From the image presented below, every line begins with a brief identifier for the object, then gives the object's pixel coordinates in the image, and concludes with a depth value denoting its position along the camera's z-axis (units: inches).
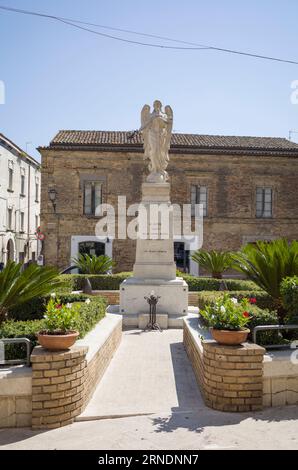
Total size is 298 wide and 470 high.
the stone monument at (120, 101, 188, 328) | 415.8
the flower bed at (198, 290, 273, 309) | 315.3
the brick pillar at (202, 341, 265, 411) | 188.4
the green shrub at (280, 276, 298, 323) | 226.1
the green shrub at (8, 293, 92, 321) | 289.9
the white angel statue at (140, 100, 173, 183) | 458.6
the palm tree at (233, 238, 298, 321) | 263.3
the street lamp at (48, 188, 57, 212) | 840.5
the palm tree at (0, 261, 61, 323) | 220.5
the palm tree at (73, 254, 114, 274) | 651.5
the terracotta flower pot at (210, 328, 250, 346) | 192.5
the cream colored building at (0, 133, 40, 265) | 1066.1
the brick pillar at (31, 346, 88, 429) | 173.5
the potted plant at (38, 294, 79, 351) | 182.4
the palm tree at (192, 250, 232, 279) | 636.1
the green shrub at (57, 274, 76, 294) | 462.1
